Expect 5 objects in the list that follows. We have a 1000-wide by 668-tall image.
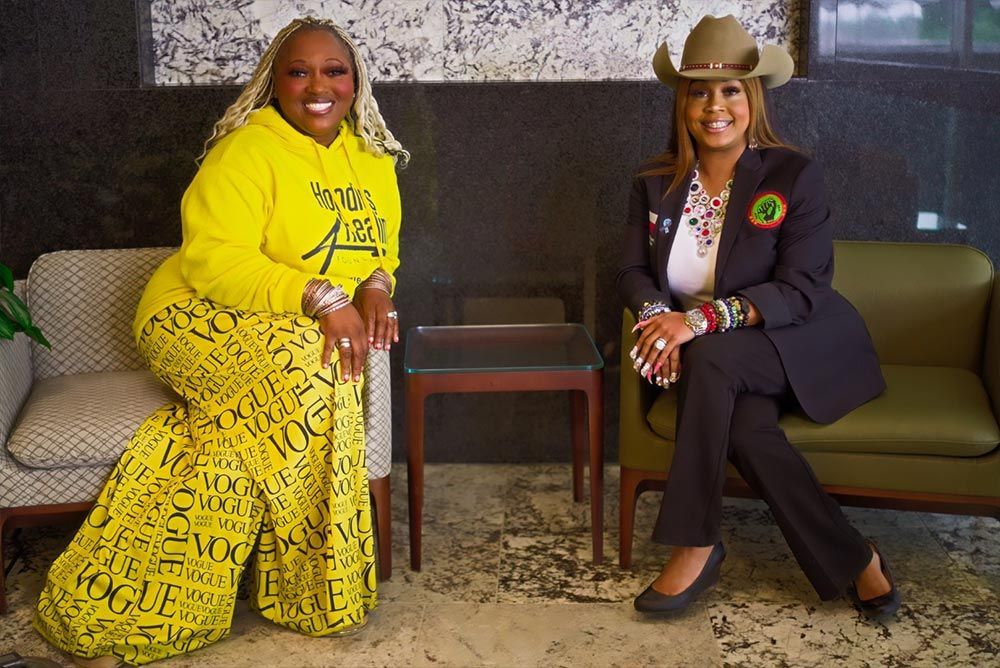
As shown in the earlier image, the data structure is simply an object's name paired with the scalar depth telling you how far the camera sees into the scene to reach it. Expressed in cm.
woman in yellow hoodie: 256
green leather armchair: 267
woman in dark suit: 265
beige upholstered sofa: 270
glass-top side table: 290
